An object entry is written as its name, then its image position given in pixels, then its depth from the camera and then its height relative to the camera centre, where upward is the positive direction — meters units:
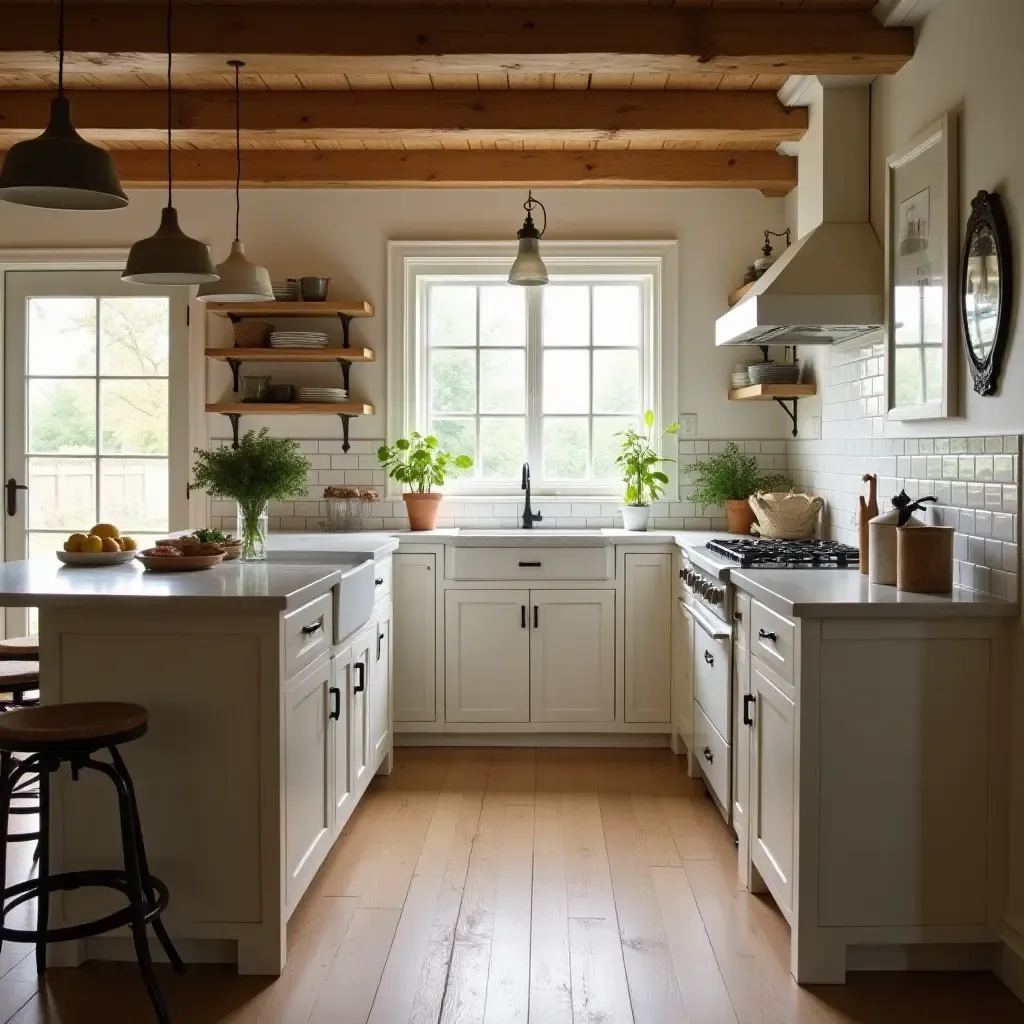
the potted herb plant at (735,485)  4.99 +0.11
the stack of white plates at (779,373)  4.83 +0.61
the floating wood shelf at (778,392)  4.73 +0.52
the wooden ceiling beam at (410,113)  4.30 +1.60
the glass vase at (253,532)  3.52 -0.09
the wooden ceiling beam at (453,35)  3.49 +1.55
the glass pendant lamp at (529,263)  4.54 +1.04
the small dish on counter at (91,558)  3.32 -0.17
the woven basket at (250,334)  5.16 +0.83
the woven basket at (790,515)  4.45 -0.03
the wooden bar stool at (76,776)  2.40 -0.68
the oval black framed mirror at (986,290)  2.75 +0.59
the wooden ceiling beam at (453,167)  4.94 +1.59
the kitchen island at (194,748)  2.68 -0.62
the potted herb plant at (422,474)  5.05 +0.16
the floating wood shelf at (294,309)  5.01 +0.93
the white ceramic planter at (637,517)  5.03 -0.05
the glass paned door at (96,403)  5.28 +0.51
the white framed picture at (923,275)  3.09 +0.73
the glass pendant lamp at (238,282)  3.59 +0.76
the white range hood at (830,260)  3.68 +0.89
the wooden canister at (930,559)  2.88 -0.14
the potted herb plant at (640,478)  5.04 +0.14
